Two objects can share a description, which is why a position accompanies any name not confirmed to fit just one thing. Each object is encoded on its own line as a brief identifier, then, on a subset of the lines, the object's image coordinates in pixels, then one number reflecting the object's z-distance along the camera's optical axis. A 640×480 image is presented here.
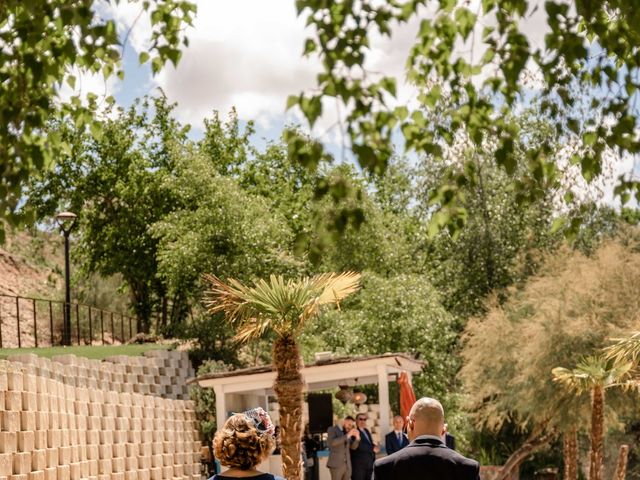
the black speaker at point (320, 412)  23.86
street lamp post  30.72
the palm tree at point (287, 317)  16.66
